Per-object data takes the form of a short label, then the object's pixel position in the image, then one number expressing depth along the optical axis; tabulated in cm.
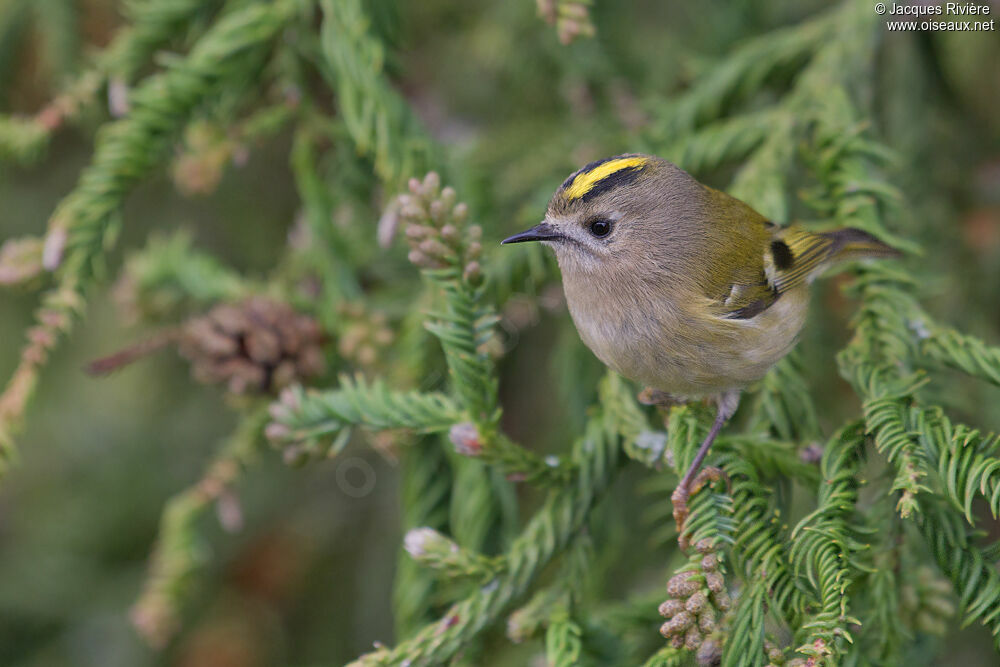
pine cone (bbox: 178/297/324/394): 342
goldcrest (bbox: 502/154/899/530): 341
